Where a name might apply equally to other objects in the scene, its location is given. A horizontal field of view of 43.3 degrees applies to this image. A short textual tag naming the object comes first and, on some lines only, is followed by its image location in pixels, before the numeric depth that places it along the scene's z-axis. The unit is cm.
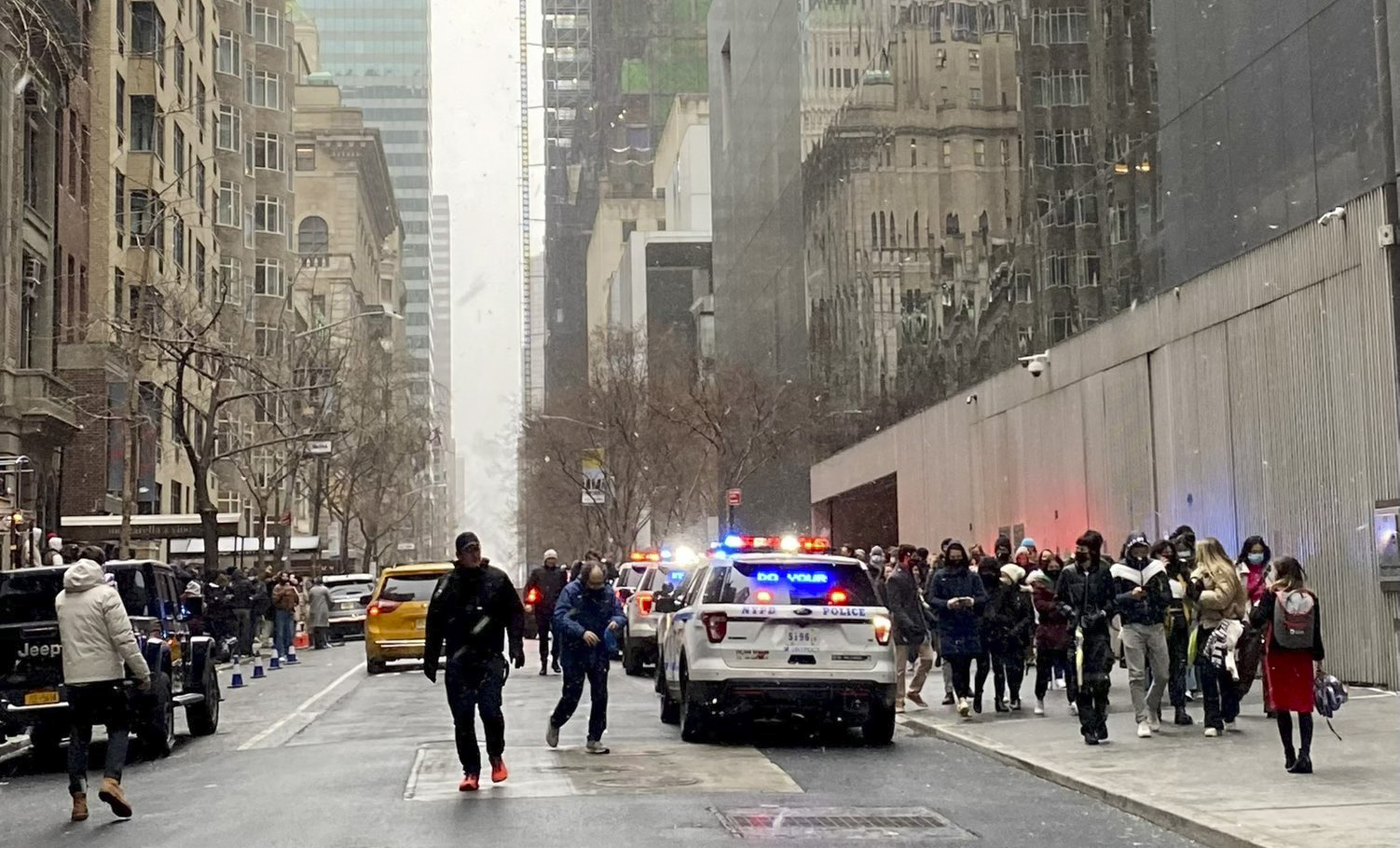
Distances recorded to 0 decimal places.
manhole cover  1295
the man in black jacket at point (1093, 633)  1504
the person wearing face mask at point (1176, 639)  1648
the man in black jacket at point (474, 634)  1276
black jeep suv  1552
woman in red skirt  1264
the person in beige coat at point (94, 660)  1239
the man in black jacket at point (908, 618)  1936
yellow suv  2916
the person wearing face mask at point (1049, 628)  1747
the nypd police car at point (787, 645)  1587
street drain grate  1073
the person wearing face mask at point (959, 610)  1828
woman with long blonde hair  1544
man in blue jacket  1502
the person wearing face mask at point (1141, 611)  1540
